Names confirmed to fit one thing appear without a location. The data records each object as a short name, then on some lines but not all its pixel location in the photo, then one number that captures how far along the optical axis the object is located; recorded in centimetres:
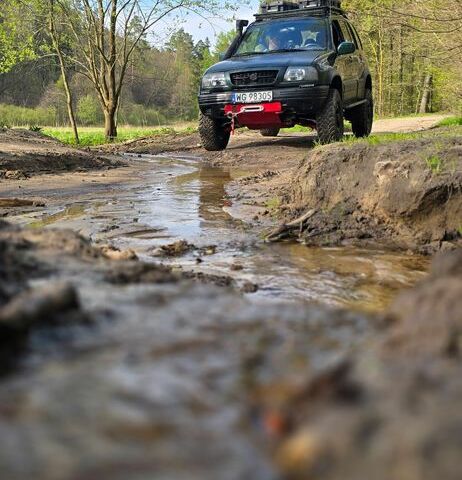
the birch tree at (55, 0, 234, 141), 1842
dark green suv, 889
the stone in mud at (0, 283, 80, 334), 135
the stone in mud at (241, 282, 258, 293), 313
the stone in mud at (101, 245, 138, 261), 296
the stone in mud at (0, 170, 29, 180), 827
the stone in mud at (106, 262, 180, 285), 200
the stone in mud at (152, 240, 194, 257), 412
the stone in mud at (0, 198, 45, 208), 613
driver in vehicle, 973
